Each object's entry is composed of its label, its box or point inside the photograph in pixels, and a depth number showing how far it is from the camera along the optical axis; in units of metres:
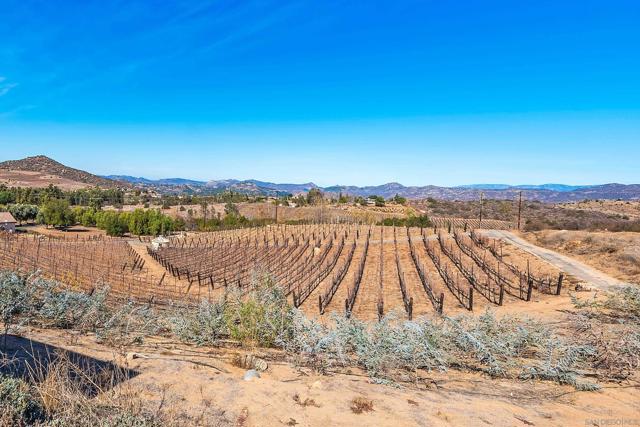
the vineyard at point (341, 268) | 18.83
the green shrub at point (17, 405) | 3.54
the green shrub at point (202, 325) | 7.89
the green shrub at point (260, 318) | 8.04
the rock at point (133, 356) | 6.17
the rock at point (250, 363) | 6.38
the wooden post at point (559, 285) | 17.06
